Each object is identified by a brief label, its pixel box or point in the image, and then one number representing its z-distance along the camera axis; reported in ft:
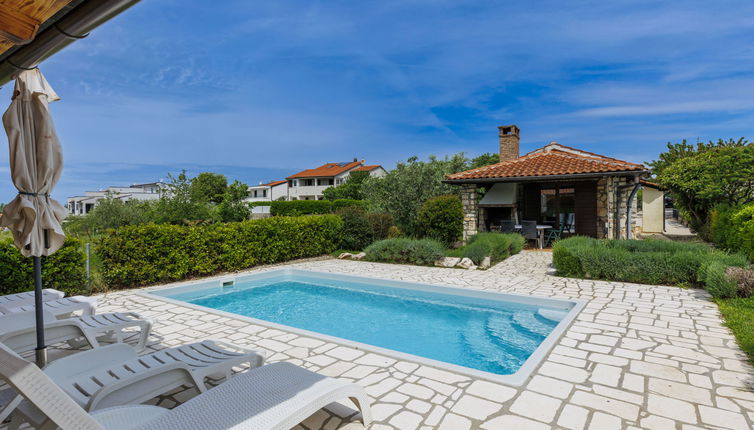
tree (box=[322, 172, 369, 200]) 138.31
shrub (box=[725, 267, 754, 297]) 21.47
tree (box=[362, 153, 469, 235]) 53.42
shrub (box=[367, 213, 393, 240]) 49.67
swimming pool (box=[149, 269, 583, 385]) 18.02
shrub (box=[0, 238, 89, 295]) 23.53
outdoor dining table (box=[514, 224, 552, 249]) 47.98
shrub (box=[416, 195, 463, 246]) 47.11
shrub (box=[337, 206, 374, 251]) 48.49
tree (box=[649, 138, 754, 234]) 49.97
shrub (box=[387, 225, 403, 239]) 50.34
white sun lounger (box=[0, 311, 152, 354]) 13.51
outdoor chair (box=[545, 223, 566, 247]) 49.85
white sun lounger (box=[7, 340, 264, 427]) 9.36
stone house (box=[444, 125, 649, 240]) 45.37
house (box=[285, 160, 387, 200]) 172.55
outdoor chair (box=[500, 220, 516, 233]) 48.32
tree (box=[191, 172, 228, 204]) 158.30
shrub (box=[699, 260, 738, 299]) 21.90
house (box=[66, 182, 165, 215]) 174.70
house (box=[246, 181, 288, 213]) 197.47
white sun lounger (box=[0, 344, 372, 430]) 5.70
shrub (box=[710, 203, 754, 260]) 31.89
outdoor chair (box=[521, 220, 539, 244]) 47.44
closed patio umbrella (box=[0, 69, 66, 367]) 11.00
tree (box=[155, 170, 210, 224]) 49.60
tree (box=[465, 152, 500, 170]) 152.53
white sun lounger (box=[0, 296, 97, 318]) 16.81
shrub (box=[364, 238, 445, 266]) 38.97
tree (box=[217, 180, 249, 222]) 61.57
